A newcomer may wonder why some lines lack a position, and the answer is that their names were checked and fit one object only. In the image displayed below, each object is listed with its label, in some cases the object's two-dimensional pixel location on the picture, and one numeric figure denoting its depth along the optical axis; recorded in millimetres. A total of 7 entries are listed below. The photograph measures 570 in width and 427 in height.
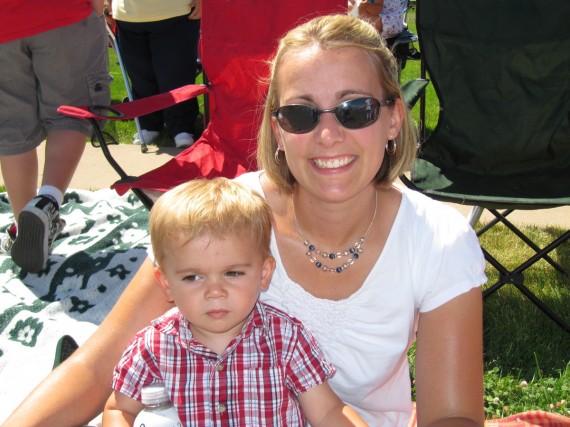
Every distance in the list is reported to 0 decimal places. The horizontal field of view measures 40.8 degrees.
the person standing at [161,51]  5230
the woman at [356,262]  1708
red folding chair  3650
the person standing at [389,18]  5836
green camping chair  3434
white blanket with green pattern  2838
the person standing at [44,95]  3332
